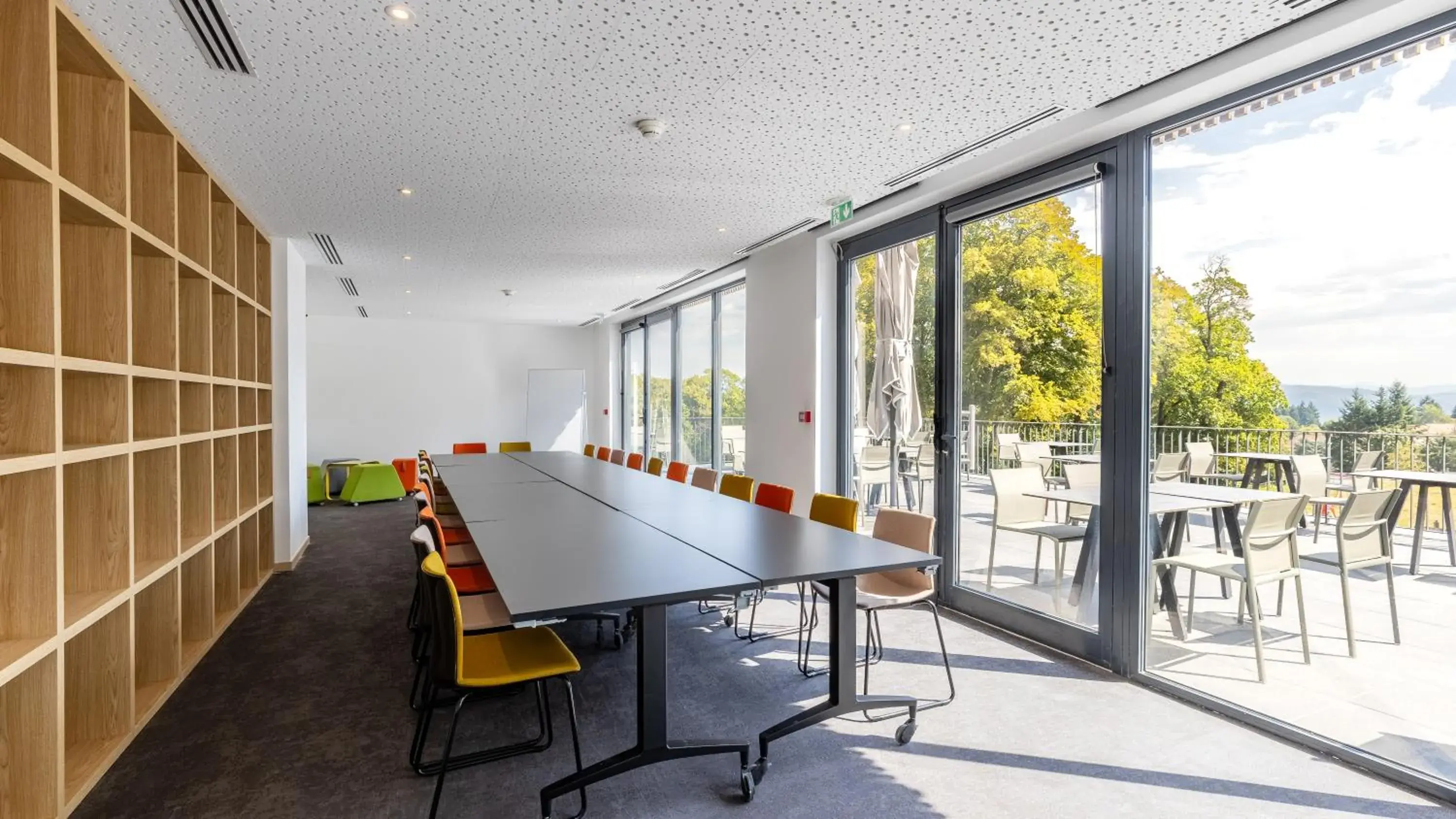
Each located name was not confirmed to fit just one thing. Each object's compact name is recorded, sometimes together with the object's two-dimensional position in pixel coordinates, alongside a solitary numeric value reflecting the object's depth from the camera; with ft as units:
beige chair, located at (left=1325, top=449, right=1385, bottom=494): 9.21
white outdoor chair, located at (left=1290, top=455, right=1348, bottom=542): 9.71
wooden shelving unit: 7.23
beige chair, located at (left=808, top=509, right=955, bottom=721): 10.35
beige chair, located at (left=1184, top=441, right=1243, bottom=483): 11.13
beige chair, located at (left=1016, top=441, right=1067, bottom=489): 13.80
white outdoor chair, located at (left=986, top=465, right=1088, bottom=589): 13.60
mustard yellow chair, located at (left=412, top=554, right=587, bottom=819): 7.44
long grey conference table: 7.41
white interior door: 41.09
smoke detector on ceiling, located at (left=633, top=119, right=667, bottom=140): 11.43
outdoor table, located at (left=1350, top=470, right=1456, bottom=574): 8.42
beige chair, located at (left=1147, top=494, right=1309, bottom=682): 10.09
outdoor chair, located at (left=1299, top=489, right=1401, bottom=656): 9.07
